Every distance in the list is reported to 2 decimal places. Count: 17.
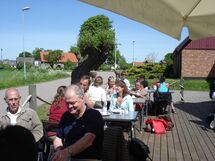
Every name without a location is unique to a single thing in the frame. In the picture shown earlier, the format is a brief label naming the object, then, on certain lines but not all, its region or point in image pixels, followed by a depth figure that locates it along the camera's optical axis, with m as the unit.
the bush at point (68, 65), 47.68
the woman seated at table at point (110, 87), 5.84
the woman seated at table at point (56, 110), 3.22
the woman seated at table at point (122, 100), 4.49
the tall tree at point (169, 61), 27.46
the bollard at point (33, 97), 4.33
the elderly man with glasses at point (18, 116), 2.56
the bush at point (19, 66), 43.18
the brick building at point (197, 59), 20.75
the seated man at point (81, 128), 1.86
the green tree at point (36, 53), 68.49
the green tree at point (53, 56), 53.88
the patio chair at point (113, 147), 2.34
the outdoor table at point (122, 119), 3.89
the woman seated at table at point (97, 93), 4.88
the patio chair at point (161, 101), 6.89
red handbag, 5.10
